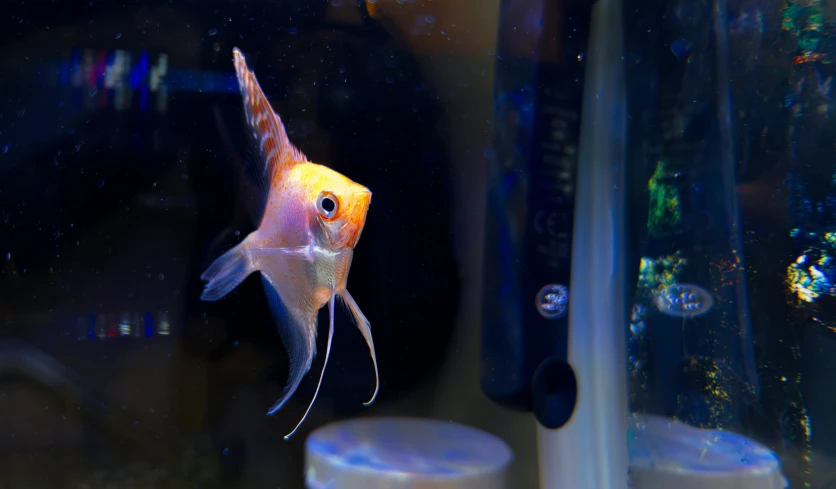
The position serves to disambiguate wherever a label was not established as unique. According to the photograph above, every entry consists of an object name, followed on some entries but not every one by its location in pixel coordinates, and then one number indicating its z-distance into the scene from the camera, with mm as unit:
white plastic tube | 335
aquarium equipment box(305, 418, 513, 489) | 326
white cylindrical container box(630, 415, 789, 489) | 302
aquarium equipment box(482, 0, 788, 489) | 310
